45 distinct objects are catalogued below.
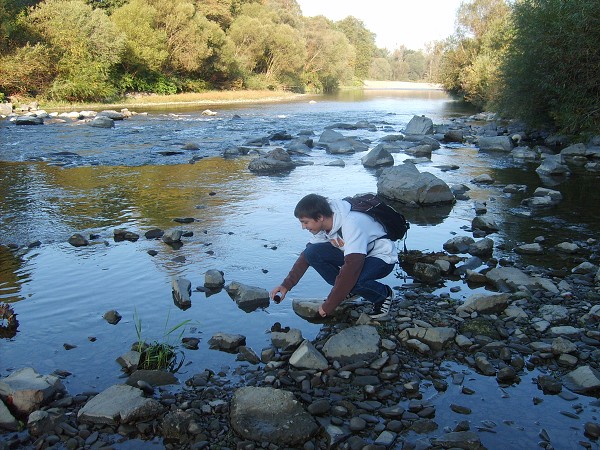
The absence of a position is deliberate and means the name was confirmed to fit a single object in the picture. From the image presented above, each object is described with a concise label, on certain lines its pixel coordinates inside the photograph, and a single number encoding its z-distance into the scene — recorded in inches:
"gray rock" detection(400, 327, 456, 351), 205.8
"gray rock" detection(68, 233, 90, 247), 342.3
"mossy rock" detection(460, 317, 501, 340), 213.6
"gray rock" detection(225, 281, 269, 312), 250.5
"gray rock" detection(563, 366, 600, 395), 176.2
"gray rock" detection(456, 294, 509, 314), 233.1
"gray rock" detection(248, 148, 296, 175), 634.4
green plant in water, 194.1
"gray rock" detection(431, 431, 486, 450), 150.5
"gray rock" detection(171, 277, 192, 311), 251.4
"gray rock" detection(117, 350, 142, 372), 193.8
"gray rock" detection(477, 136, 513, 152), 832.3
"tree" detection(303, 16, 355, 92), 3240.7
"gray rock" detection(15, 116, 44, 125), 1090.1
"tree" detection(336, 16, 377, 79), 5506.9
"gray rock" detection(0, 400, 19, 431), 158.9
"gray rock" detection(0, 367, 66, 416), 166.6
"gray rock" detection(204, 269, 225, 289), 271.6
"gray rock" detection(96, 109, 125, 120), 1218.0
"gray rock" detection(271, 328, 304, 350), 209.3
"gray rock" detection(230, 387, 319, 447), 155.8
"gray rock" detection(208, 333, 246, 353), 209.5
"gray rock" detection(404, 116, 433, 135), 1016.6
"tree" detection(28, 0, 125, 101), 1590.8
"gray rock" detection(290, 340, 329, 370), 192.7
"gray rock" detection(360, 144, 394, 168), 669.3
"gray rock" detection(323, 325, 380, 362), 198.7
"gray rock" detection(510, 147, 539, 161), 752.6
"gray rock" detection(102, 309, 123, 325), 232.1
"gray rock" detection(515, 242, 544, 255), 323.9
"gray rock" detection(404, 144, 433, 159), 761.0
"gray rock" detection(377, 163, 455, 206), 462.0
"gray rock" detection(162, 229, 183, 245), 343.9
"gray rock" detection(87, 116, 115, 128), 1051.2
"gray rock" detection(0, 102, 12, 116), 1284.0
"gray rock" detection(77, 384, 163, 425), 160.6
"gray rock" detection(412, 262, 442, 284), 280.8
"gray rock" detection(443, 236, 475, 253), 329.1
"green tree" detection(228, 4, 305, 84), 2568.9
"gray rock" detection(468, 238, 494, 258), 321.7
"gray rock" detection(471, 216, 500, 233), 376.2
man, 214.5
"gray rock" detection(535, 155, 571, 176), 616.7
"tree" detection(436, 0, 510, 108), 1955.0
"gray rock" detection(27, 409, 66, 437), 157.3
